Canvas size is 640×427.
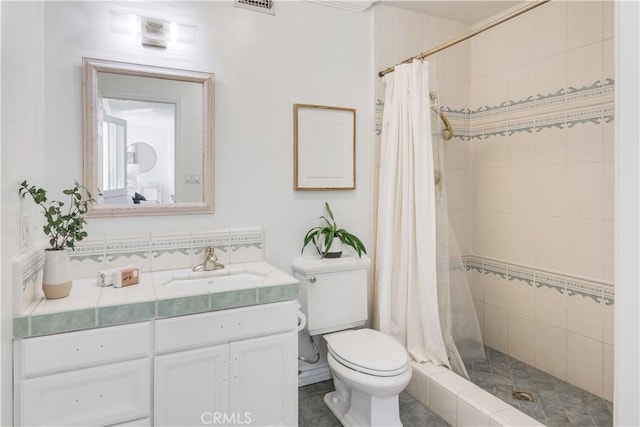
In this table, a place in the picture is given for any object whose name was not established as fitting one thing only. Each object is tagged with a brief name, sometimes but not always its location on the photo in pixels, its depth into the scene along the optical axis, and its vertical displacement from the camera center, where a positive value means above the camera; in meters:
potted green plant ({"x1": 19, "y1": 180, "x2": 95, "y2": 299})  1.53 -0.16
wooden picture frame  2.38 +0.39
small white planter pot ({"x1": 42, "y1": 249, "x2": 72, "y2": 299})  1.55 -0.26
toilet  1.82 -0.71
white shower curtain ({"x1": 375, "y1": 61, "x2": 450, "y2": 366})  2.23 -0.08
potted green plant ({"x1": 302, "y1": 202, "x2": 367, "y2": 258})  2.36 -0.19
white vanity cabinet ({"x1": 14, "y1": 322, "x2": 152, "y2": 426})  1.40 -0.64
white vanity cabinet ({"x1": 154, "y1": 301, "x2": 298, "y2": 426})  1.61 -0.69
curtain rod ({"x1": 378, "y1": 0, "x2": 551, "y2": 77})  1.74 +0.89
